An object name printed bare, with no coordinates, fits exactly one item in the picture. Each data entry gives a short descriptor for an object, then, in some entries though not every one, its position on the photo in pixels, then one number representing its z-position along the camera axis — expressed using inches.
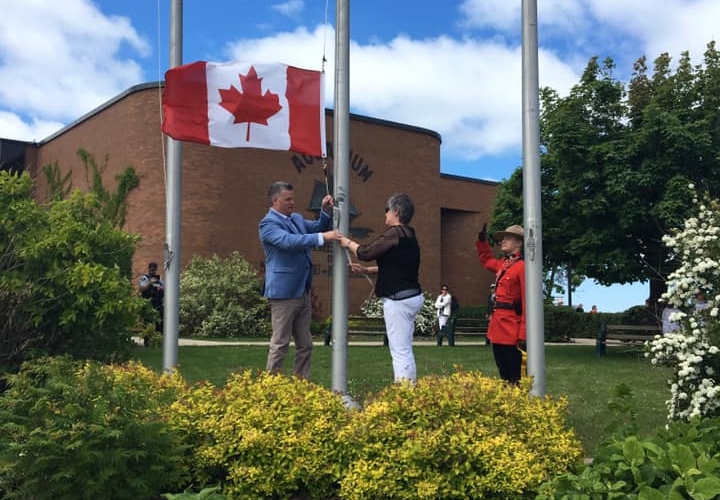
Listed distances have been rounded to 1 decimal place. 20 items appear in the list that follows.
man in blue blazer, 248.8
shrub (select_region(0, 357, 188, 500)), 139.9
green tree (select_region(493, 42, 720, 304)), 594.9
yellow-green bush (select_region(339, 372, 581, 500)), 145.9
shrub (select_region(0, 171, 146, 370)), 255.9
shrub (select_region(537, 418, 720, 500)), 120.6
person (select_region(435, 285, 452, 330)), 876.6
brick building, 995.9
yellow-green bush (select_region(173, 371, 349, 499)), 151.7
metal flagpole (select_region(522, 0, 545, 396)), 214.7
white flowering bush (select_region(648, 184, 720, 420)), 191.9
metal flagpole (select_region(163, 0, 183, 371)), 262.8
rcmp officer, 253.0
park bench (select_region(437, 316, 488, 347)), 820.6
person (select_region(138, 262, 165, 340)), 613.3
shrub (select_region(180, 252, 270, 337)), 907.4
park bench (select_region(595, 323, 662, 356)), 649.0
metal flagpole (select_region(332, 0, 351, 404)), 230.7
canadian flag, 252.7
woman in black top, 223.8
